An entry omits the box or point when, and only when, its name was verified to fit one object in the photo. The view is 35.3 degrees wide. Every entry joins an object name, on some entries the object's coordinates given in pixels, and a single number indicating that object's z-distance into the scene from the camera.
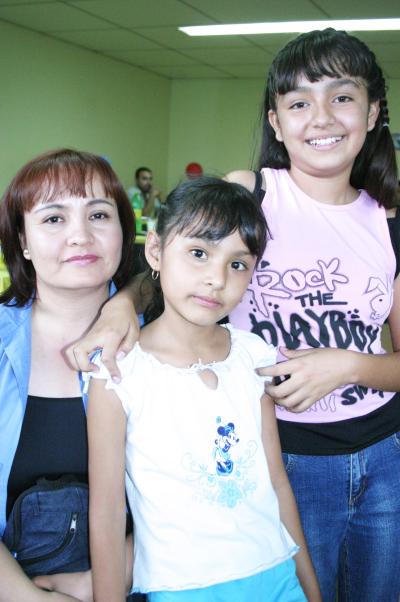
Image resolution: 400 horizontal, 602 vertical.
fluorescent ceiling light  5.92
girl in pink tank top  1.26
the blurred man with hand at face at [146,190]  9.06
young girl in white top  1.06
